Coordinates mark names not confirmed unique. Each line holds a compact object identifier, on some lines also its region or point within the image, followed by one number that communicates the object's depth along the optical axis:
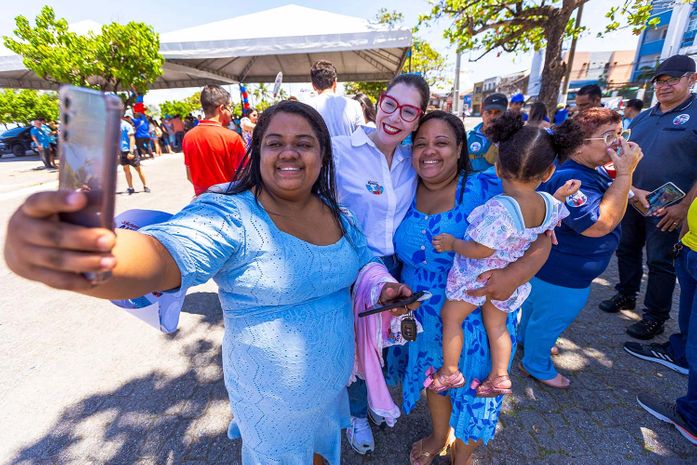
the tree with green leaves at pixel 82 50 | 11.48
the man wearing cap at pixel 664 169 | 2.92
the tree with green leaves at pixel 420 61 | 21.00
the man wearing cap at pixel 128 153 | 7.54
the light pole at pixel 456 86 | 17.85
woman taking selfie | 1.00
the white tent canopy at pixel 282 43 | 7.14
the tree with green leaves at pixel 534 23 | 5.93
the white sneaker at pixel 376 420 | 2.29
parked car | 16.39
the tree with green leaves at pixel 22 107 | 16.52
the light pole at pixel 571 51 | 8.71
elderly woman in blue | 1.96
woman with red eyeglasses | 1.83
